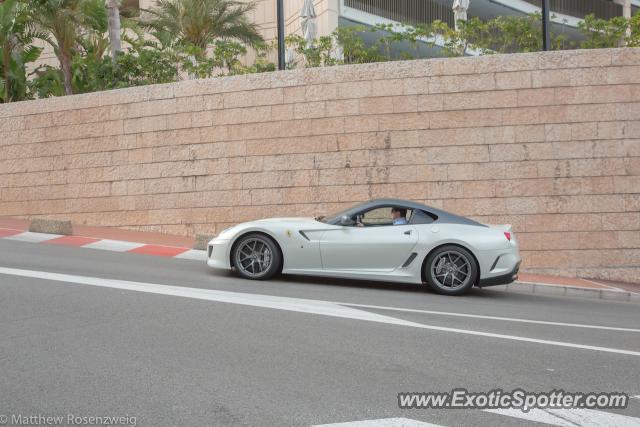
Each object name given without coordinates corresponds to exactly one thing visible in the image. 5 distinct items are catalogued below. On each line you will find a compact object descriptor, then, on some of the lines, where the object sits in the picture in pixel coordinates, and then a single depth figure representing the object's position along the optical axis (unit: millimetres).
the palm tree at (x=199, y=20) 24953
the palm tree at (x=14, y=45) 19188
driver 9391
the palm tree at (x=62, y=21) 18500
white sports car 9133
